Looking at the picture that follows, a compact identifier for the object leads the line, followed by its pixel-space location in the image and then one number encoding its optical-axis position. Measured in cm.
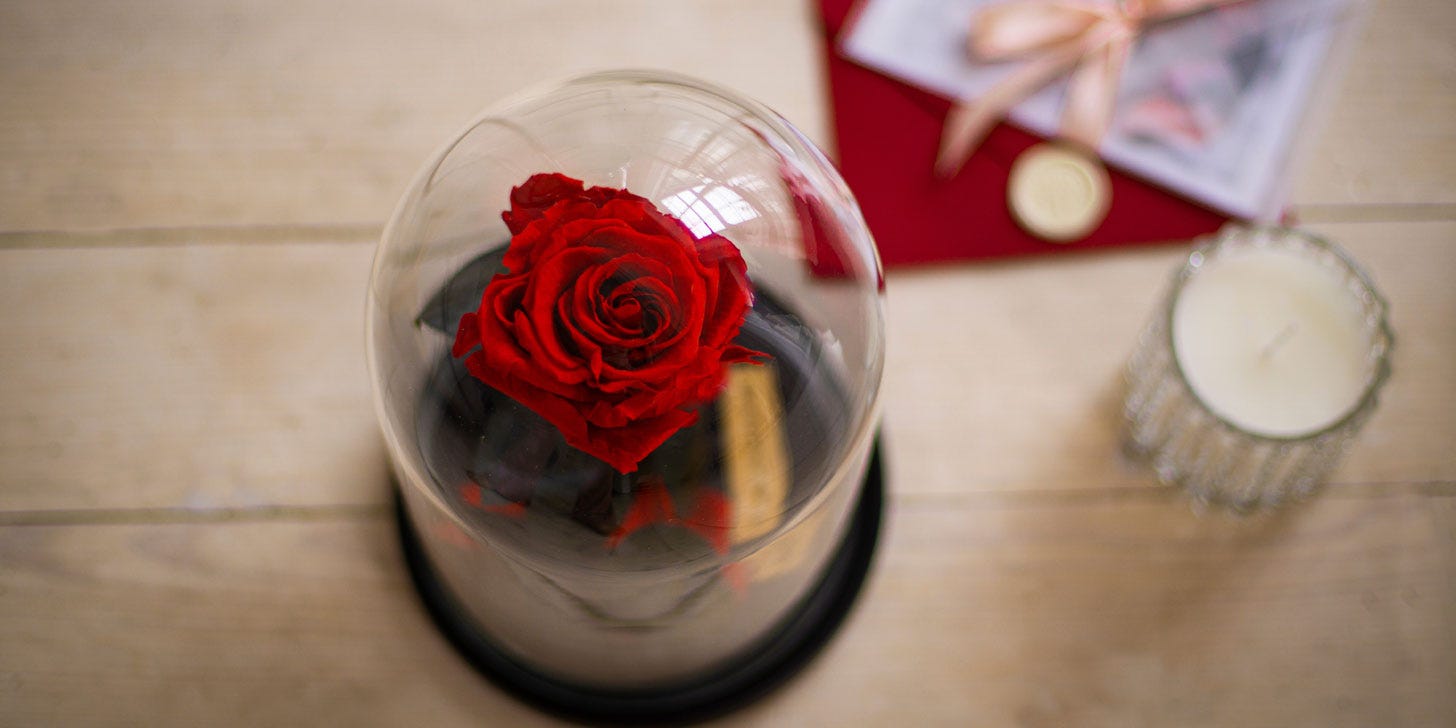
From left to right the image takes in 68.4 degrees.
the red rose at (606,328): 32
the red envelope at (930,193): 61
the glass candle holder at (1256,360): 54
